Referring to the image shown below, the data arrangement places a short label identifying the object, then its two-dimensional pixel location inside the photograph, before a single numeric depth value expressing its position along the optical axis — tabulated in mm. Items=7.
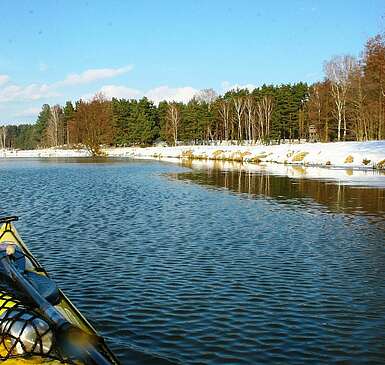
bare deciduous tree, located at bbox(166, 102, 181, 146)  111812
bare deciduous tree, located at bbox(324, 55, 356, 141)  75312
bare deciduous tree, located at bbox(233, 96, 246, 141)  101238
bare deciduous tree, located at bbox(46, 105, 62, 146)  139138
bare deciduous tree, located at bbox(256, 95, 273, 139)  102500
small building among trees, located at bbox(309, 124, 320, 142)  94469
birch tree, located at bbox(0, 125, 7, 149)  182312
